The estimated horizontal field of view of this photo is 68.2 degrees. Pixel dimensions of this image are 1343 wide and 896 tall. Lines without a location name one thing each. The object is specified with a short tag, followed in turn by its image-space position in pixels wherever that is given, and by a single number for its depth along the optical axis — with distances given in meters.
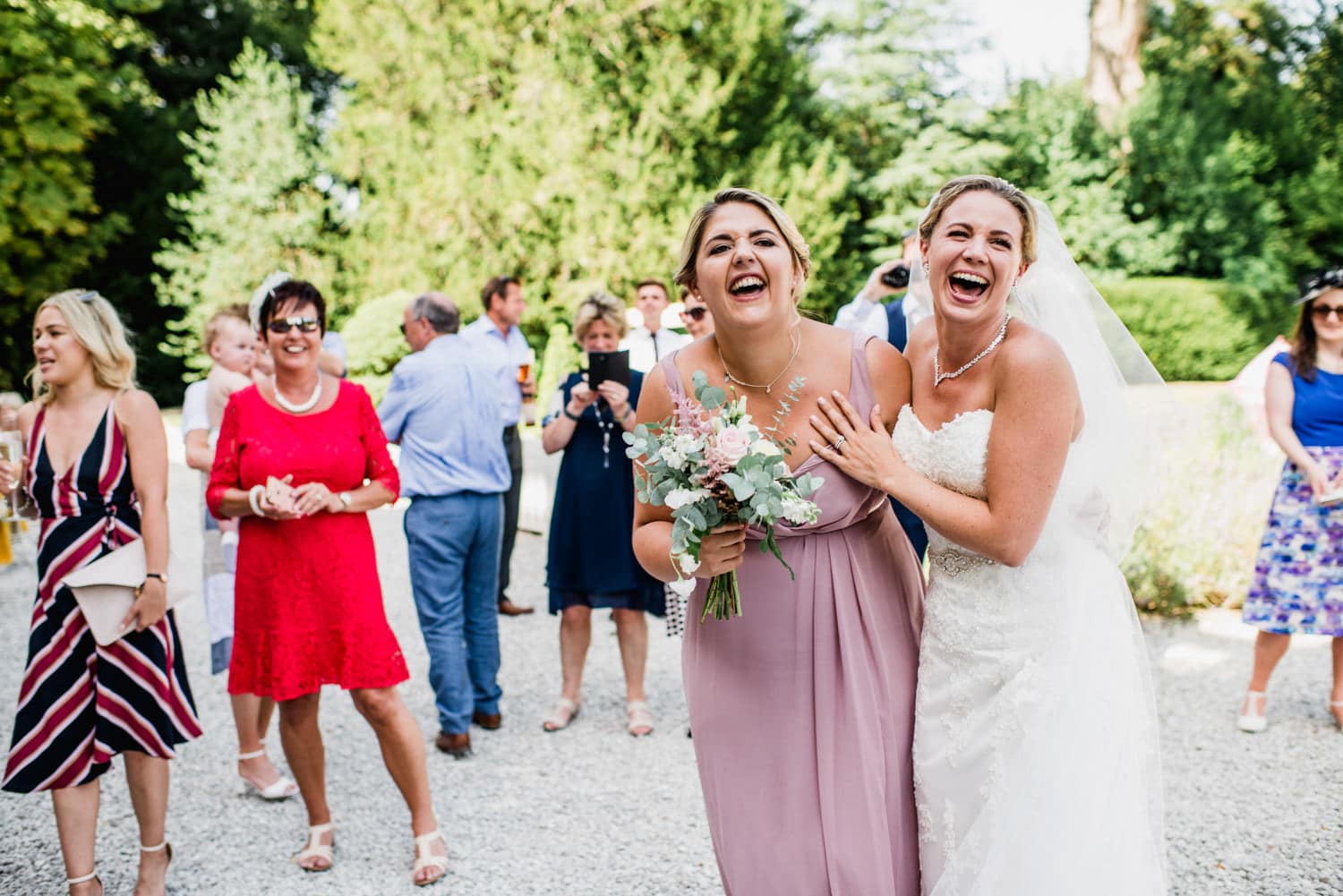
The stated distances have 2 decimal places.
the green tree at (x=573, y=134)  19.67
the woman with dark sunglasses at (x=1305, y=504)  5.13
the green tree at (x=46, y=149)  18.14
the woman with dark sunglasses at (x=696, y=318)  5.71
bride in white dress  2.41
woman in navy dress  5.55
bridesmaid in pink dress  2.49
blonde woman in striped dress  3.57
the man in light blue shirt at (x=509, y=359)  7.77
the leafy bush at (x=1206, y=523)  7.16
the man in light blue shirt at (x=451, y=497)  5.29
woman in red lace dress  3.78
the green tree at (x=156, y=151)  26.78
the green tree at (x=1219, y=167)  23.78
